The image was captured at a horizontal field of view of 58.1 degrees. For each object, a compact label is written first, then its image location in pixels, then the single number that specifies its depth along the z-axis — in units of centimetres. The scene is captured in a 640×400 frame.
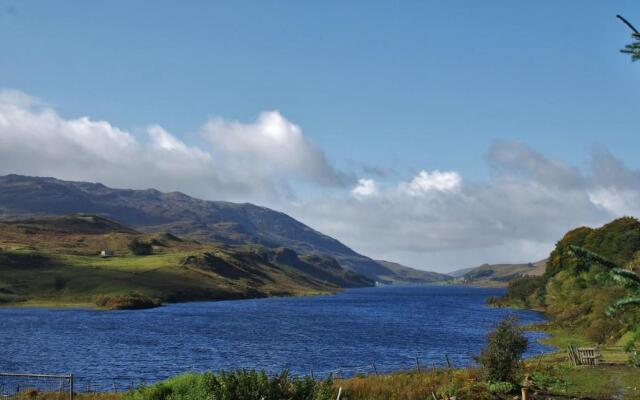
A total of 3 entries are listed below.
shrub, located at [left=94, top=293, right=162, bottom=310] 18735
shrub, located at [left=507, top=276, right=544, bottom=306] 19398
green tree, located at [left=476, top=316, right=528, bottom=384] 4091
